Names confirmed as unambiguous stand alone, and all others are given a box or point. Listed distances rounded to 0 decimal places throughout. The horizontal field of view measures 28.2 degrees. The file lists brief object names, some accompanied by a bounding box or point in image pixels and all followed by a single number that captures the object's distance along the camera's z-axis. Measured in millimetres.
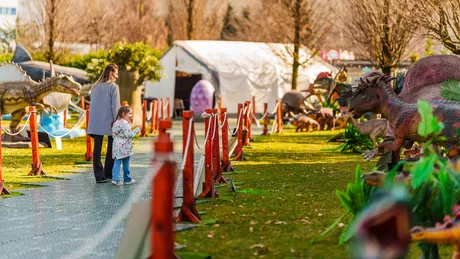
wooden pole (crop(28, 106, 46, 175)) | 14695
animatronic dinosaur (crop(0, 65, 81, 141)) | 20406
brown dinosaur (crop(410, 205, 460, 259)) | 5676
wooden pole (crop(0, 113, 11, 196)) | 12147
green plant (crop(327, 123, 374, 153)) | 20516
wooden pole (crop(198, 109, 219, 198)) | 11500
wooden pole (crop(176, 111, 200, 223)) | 9375
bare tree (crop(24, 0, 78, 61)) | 41094
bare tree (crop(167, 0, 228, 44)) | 54219
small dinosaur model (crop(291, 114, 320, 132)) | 30875
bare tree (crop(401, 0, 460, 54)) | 19152
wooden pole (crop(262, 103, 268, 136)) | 28147
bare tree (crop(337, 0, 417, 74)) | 27312
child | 13414
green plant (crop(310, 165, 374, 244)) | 7699
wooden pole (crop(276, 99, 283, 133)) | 30141
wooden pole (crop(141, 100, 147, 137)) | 27330
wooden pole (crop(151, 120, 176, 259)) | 5434
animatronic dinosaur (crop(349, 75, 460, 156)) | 10492
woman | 13914
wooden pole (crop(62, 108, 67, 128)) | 30562
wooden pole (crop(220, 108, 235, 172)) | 14791
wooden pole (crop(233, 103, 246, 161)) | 17844
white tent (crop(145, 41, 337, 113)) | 40375
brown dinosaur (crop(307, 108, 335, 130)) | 32062
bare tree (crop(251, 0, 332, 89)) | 40500
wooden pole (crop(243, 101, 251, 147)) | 21578
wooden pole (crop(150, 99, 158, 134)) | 28797
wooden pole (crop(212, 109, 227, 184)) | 12473
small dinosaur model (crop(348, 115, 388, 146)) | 17891
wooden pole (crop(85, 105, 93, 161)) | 17672
